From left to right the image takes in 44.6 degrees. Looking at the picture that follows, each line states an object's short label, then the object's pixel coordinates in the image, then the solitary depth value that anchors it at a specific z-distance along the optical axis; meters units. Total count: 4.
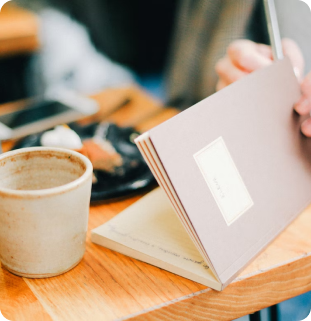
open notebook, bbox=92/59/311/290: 0.44
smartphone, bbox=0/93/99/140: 0.89
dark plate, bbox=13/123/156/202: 0.66
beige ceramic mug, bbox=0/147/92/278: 0.42
